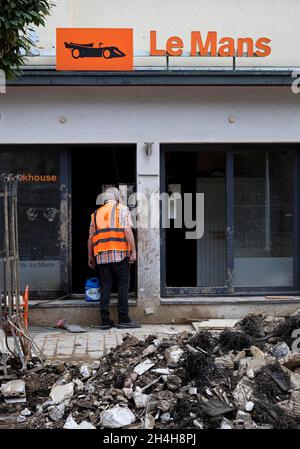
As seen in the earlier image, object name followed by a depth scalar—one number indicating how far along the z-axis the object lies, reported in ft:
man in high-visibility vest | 33.83
